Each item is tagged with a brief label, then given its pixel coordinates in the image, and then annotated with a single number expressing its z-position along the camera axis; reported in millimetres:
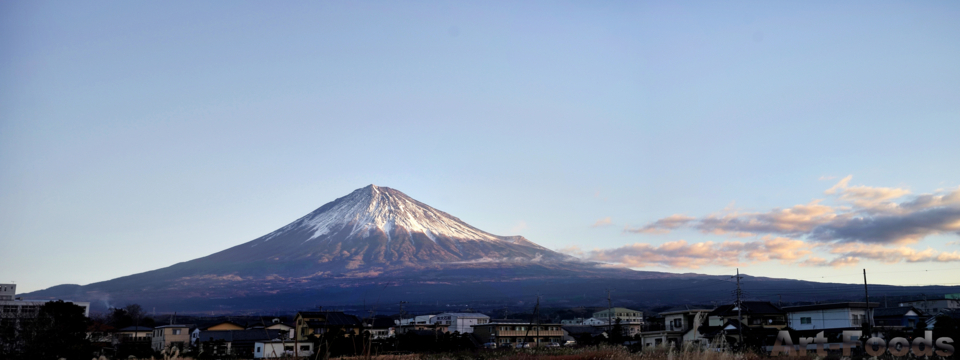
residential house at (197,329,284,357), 53094
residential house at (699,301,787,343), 45938
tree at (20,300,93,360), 34531
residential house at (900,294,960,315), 63719
